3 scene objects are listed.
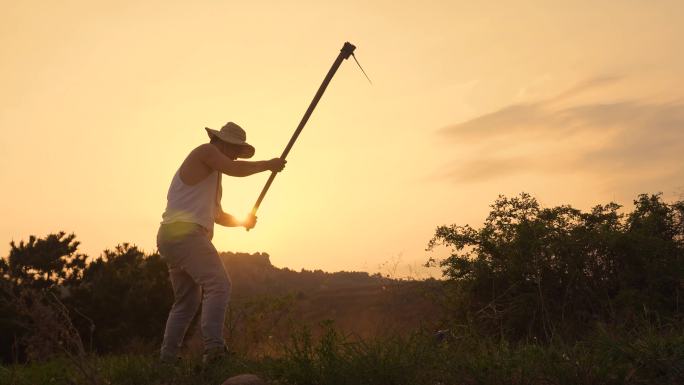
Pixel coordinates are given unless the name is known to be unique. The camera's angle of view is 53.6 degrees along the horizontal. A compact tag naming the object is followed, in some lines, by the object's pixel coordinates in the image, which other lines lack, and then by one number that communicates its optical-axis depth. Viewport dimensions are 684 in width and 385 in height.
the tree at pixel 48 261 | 15.61
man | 5.52
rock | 4.33
